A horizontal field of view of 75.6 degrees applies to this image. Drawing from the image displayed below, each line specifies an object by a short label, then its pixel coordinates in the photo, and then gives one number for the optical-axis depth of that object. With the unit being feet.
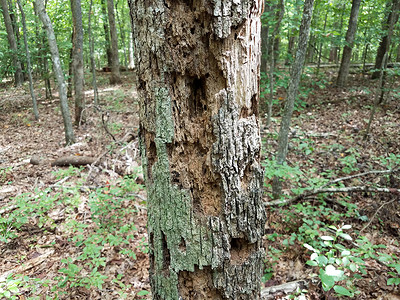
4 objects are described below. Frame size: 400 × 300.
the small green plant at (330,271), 6.21
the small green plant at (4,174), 18.06
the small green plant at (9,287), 7.02
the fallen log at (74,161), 19.29
